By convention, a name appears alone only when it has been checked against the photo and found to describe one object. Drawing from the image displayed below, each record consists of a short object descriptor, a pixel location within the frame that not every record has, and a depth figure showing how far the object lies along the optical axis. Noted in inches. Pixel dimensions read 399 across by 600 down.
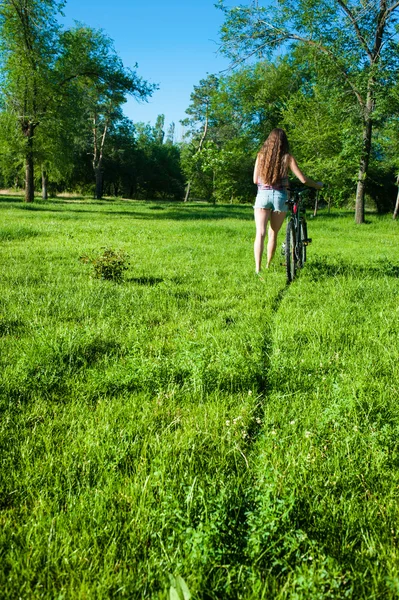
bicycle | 242.2
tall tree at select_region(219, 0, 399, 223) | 655.1
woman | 246.7
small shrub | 233.8
